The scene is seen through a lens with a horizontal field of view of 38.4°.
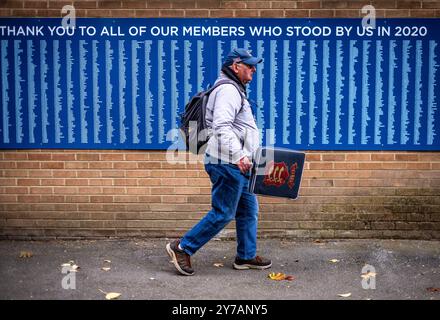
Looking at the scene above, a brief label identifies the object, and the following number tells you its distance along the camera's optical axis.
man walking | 5.06
